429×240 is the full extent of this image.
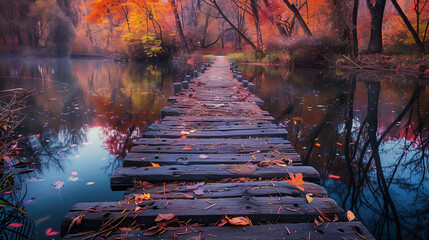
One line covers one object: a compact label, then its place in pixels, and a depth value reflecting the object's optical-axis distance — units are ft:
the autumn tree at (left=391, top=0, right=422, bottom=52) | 64.54
